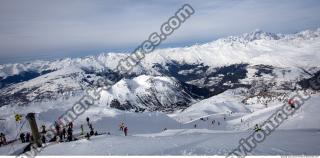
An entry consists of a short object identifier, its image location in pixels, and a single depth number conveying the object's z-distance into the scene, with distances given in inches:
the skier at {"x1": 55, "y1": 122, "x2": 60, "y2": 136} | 1487.0
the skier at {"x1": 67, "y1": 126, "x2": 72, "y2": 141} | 1405.1
